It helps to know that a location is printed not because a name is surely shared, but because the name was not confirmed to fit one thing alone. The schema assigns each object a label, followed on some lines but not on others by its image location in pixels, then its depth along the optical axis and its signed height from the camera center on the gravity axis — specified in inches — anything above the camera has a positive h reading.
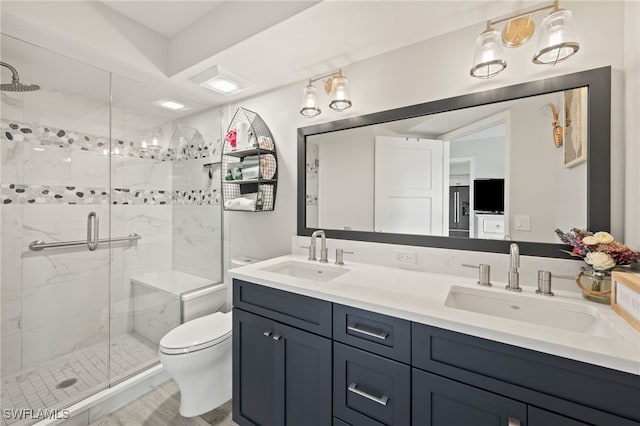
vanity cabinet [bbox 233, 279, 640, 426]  28.9 -22.9
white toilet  60.0 -36.4
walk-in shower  65.9 -4.9
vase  38.9 -11.1
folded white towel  81.2 +1.9
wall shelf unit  80.5 +14.5
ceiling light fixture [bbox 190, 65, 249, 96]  73.6 +38.5
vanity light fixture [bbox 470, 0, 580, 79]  41.9 +29.6
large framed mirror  44.9 +9.0
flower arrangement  37.3 -5.8
